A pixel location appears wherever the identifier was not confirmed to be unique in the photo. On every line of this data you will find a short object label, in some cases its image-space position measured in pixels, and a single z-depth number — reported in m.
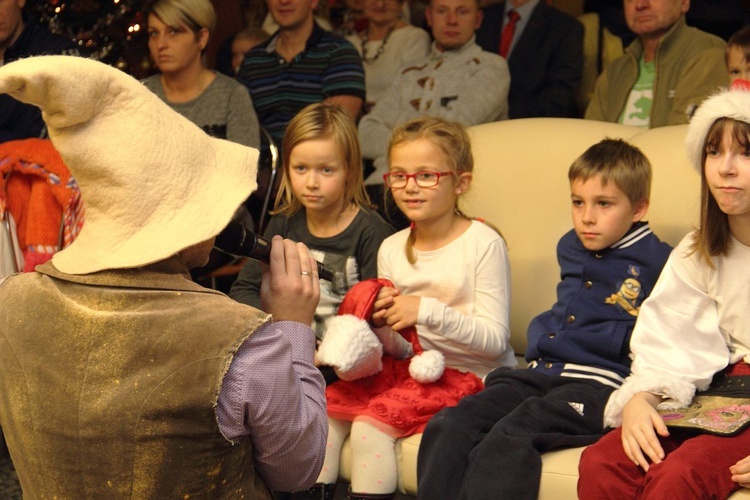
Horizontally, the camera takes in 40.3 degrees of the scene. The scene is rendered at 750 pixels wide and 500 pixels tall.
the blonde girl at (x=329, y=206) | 2.94
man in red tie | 3.95
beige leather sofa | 2.72
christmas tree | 4.21
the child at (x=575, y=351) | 2.24
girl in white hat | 2.01
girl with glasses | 2.47
